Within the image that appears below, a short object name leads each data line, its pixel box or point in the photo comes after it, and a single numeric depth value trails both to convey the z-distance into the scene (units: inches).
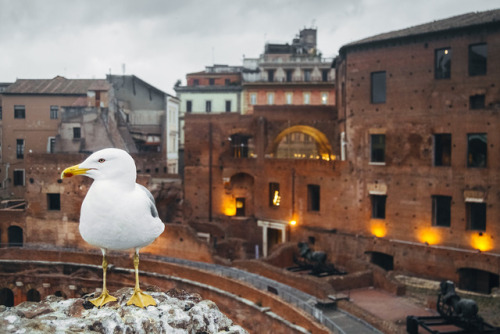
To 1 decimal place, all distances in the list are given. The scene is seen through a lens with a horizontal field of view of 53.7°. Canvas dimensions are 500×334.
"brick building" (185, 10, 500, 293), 992.9
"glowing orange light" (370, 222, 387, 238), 1119.8
